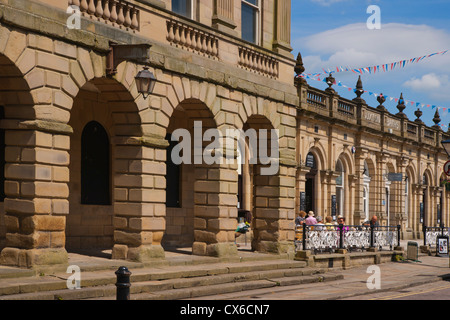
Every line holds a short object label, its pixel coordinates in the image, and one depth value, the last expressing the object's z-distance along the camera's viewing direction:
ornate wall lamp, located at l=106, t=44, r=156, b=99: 14.59
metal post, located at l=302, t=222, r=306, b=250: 20.57
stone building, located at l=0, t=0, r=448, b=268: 13.06
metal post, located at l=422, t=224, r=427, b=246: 29.42
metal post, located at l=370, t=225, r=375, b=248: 24.50
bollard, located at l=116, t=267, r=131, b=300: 9.63
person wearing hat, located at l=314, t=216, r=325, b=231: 21.58
